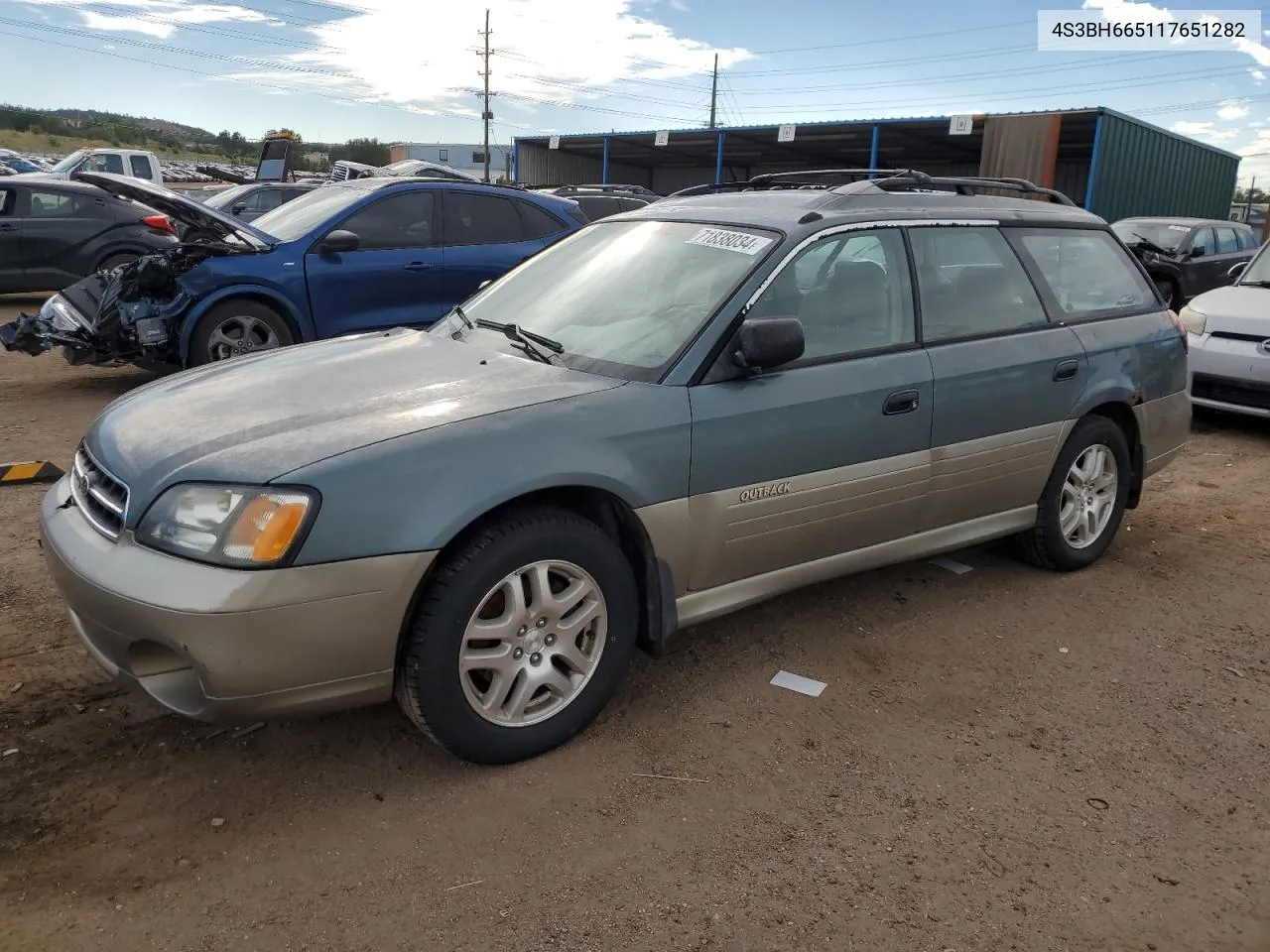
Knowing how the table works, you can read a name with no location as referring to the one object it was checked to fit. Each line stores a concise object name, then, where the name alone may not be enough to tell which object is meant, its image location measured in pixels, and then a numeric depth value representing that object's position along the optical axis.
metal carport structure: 20.55
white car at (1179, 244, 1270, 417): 7.41
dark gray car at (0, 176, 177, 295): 11.20
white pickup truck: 17.78
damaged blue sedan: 7.00
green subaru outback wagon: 2.49
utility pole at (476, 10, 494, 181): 52.66
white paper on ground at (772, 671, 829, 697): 3.43
